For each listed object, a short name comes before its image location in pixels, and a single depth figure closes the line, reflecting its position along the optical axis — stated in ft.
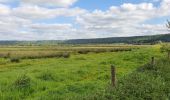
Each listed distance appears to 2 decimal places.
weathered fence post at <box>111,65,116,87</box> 17.82
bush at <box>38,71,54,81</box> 32.15
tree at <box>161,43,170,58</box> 46.80
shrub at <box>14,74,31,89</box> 25.87
